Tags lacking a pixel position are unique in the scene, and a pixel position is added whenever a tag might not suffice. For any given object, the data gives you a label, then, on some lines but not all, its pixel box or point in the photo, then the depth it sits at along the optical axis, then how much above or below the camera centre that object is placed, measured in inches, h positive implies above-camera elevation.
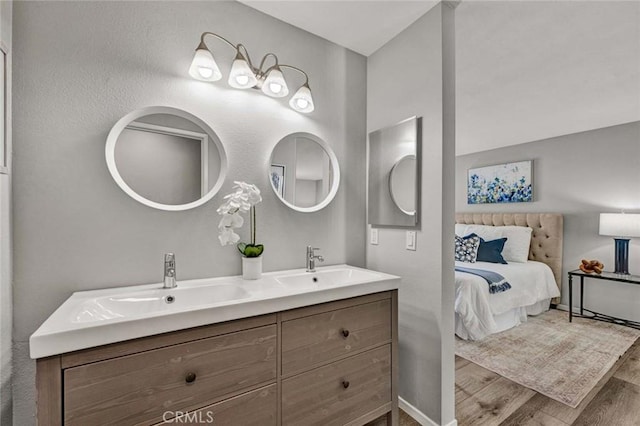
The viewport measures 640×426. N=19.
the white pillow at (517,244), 156.0 -17.2
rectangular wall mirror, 71.4 +9.6
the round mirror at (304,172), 73.9 +10.3
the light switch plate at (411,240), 72.1 -7.0
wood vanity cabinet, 36.5 -24.1
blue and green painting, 168.7 +17.1
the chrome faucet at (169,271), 55.5 -11.1
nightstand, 124.4 -34.2
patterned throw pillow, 151.9 -19.2
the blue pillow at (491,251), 149.8 -20.1
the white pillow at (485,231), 166.2 -11.4
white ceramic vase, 63.2 -11.8
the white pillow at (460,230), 179.6 -11.3
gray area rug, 85.9 -49.5
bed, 113.0 -31.4
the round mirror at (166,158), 56.3 +10.8
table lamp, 122.6 -7.7
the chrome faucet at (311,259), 73.5 -11.8
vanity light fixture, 59.1 +29.3
